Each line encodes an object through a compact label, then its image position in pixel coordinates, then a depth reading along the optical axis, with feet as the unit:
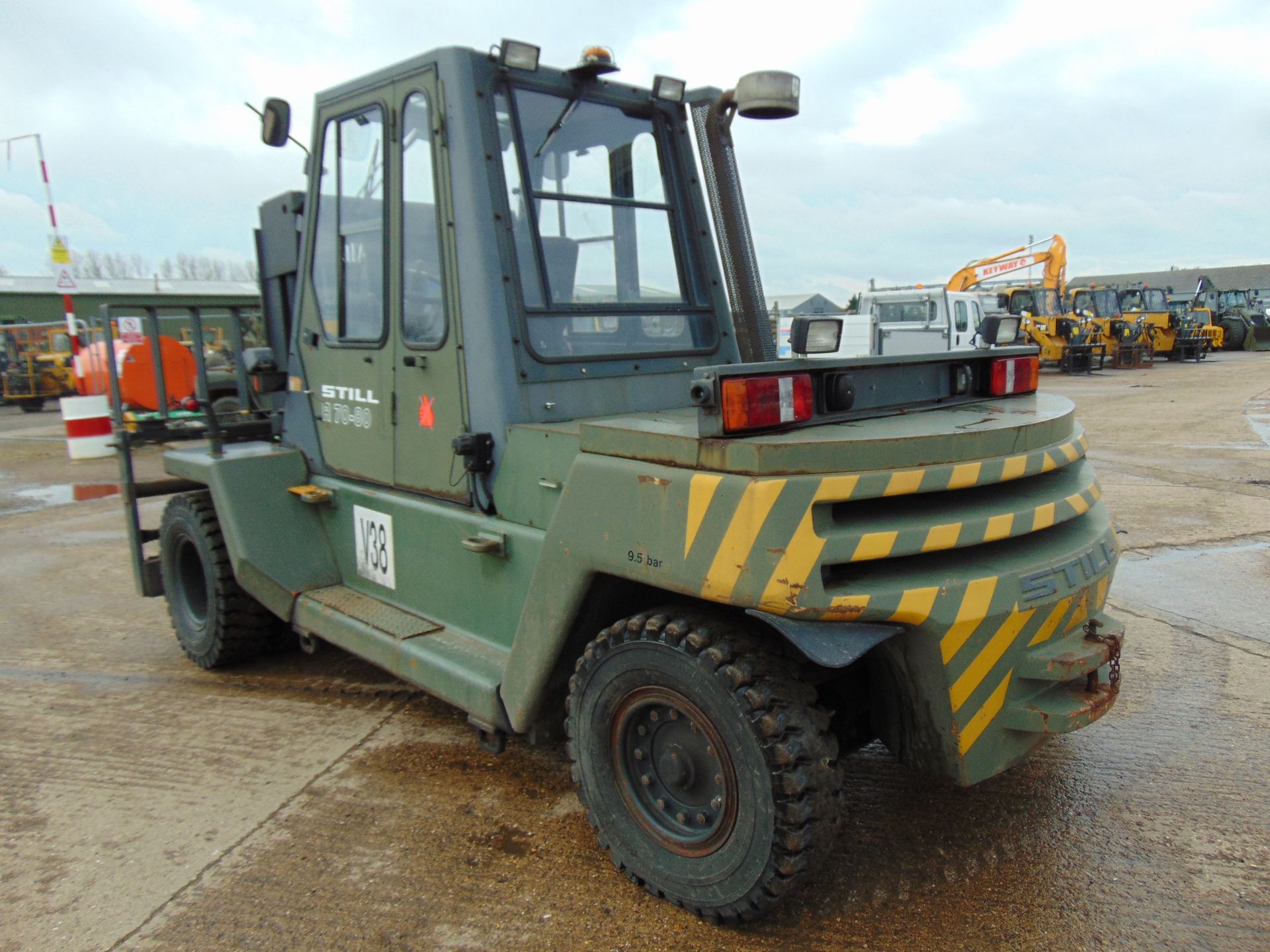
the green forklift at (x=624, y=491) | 7.18
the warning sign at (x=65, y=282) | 39.52
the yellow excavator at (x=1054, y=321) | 75.36
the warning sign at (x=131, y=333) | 32.86
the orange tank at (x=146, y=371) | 35.22
